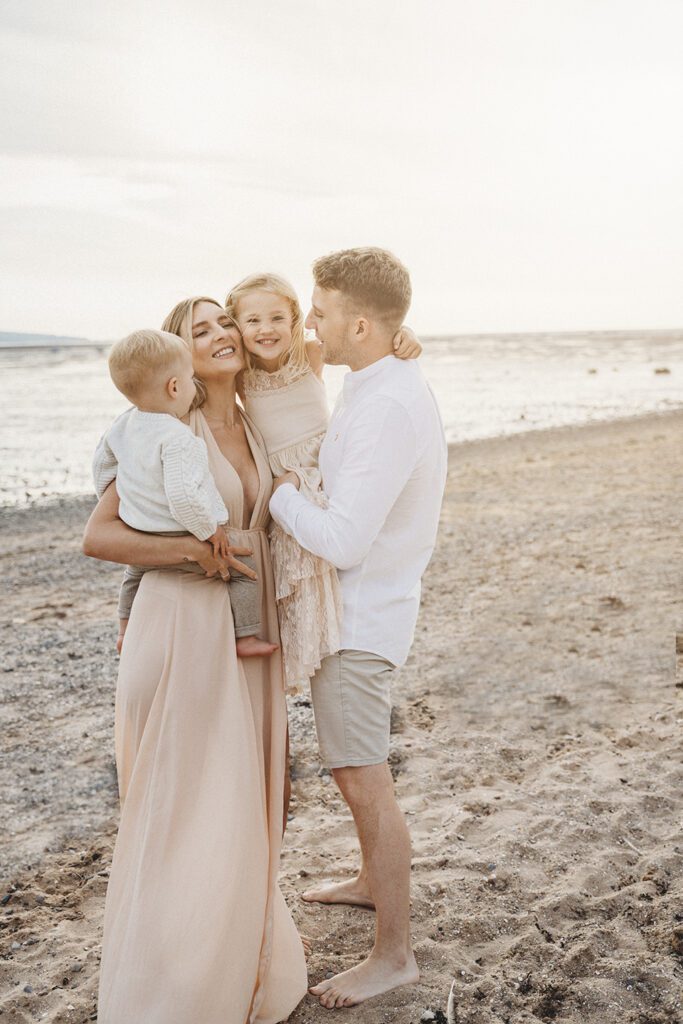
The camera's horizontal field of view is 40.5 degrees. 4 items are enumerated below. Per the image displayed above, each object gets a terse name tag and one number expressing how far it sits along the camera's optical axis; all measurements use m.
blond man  2.67
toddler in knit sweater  2.59
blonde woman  2.59
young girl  2.80
